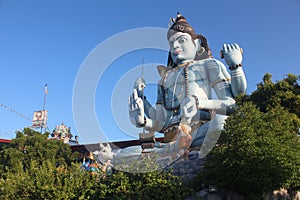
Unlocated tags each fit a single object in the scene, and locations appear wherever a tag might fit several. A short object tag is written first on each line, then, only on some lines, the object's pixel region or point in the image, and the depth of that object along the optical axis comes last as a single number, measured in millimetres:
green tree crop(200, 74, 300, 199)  7234
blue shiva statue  11297
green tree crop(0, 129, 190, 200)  7102
